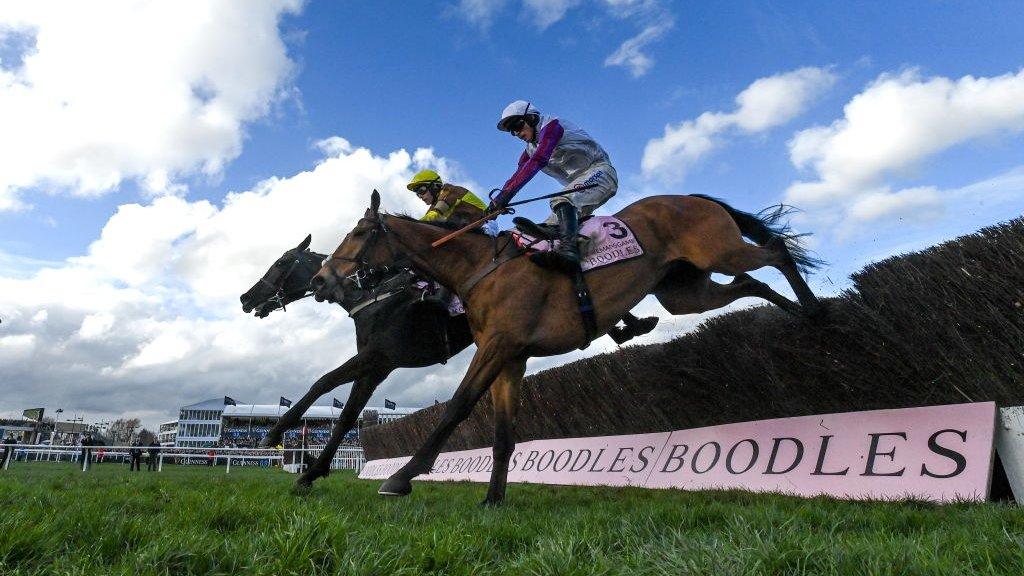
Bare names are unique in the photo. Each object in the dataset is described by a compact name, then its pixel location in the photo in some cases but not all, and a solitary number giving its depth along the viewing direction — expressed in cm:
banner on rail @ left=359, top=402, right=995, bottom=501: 364
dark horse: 512
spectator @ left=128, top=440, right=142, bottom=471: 1850
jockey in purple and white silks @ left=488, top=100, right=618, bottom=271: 473
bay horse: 409
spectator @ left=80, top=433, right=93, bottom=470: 1548
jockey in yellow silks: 541
